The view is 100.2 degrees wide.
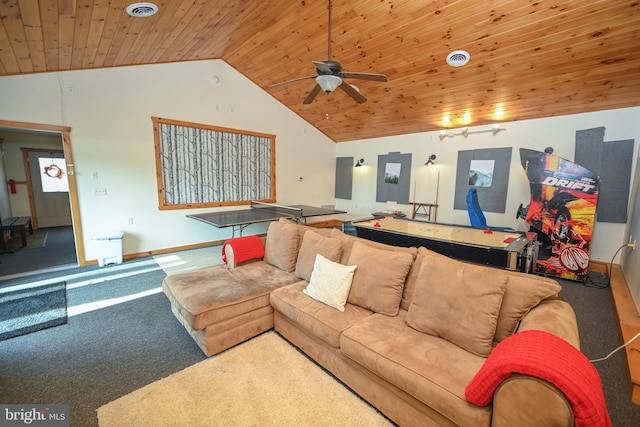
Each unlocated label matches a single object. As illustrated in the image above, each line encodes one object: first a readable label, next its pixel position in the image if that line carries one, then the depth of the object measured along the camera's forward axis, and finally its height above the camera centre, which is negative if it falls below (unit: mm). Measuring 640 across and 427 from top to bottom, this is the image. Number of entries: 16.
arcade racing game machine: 3584 -367
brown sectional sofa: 1294 -995
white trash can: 4219 -1139
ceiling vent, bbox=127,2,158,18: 2770 +1767
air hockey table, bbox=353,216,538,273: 2928 -719
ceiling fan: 2531 +1031
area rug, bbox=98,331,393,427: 1652 -1482
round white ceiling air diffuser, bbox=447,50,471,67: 3620 +1696
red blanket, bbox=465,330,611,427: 977 -753
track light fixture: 5125 +1018
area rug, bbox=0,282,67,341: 2579 -1450
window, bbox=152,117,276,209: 5012 +260
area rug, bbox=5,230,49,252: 5098 -1362
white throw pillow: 2163 -861
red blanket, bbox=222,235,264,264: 3016 -812
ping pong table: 4359 -691
